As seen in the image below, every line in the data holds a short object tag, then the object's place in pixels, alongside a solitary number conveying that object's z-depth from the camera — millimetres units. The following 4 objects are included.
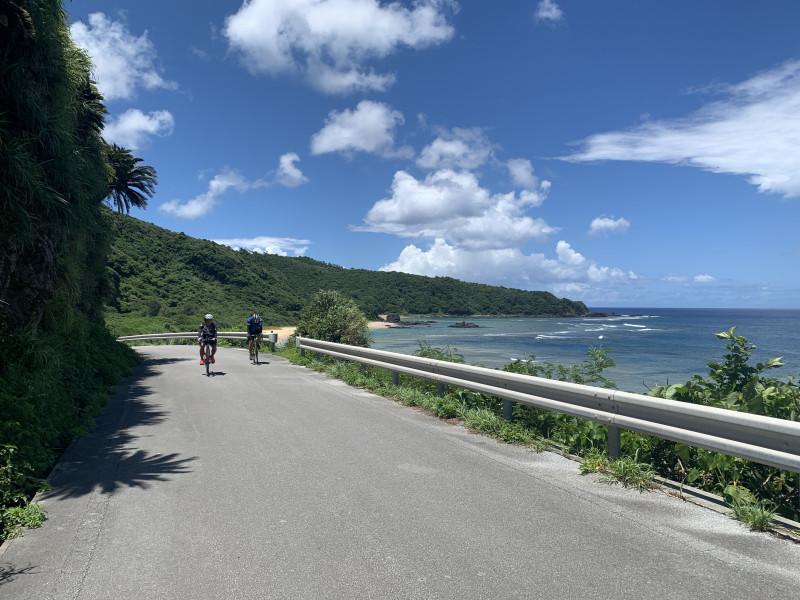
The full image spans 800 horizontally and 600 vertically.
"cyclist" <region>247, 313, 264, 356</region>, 18062
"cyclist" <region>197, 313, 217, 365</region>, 15352
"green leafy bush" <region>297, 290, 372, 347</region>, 20719
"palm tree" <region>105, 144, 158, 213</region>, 22359
